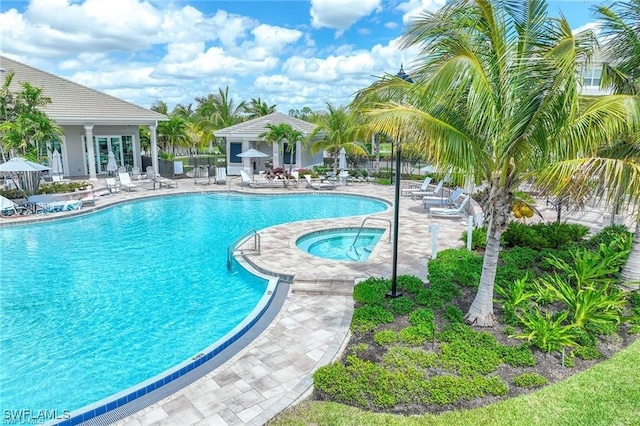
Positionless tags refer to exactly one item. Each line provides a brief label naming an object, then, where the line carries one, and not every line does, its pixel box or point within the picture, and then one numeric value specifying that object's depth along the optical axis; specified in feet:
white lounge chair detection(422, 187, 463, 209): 58.49
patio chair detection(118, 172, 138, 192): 74.96
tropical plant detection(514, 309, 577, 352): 21.30
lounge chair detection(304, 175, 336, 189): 80.74
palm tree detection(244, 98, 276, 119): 138.21
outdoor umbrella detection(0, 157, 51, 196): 54.29
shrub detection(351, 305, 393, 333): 23.67
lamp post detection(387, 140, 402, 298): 24.72
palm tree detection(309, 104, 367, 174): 92.17
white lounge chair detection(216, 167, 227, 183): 86.07
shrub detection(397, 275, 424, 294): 28.43
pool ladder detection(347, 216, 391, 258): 42.24
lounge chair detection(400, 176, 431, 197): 66.86
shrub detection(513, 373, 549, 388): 18.49
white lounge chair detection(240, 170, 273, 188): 82.33
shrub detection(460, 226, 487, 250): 38.24
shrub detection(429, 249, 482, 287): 29.48
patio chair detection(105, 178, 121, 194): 71.94
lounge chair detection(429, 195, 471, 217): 51.88
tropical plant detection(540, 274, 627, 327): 22.93
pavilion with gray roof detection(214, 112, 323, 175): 96.43
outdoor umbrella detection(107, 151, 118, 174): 84.89
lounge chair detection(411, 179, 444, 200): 64.76
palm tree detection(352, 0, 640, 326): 18.76
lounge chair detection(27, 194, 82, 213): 57.41
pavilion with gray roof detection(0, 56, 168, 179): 79.36
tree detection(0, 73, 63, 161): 59.47
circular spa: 40.88
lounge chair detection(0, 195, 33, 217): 54.15
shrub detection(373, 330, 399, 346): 22.06
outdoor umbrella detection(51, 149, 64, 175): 77.85
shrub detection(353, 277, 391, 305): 26.94
